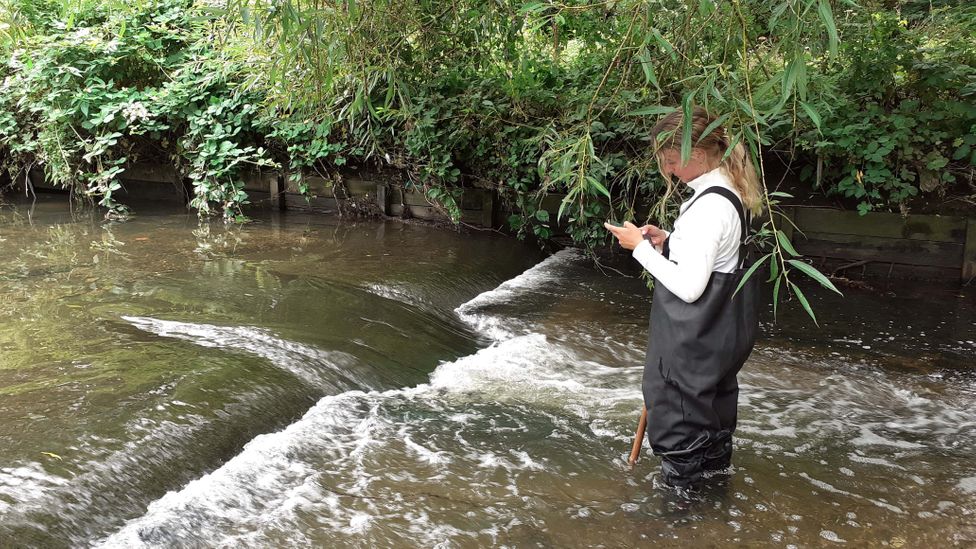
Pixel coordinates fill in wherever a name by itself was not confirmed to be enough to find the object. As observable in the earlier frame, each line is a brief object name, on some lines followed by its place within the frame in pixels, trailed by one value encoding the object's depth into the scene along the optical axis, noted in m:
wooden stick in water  3.43
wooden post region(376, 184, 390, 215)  9.52
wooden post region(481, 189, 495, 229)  8.88
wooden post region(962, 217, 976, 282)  7.06
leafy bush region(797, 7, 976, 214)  6.97
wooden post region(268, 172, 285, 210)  10.03
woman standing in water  2.81
